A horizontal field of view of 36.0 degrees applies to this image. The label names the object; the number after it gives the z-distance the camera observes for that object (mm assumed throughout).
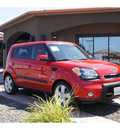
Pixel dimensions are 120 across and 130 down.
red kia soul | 4133
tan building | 10586
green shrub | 3109
